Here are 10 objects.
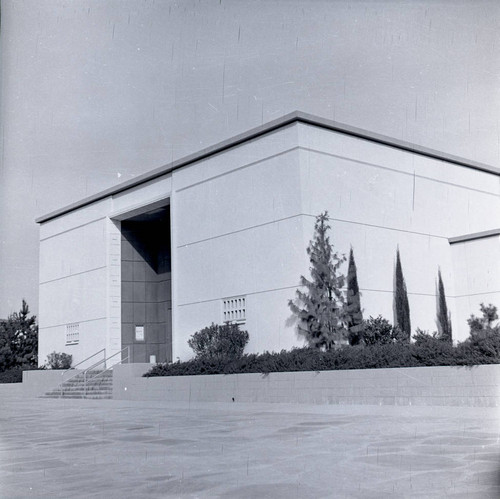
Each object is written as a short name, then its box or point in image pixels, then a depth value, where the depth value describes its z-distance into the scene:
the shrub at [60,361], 29.38
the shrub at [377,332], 20.70
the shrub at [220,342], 21.09
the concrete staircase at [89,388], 23.56
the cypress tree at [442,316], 23.66
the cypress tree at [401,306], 22.09
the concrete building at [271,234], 20.81
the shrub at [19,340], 34.07
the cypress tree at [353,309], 20.20
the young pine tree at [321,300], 19.39
